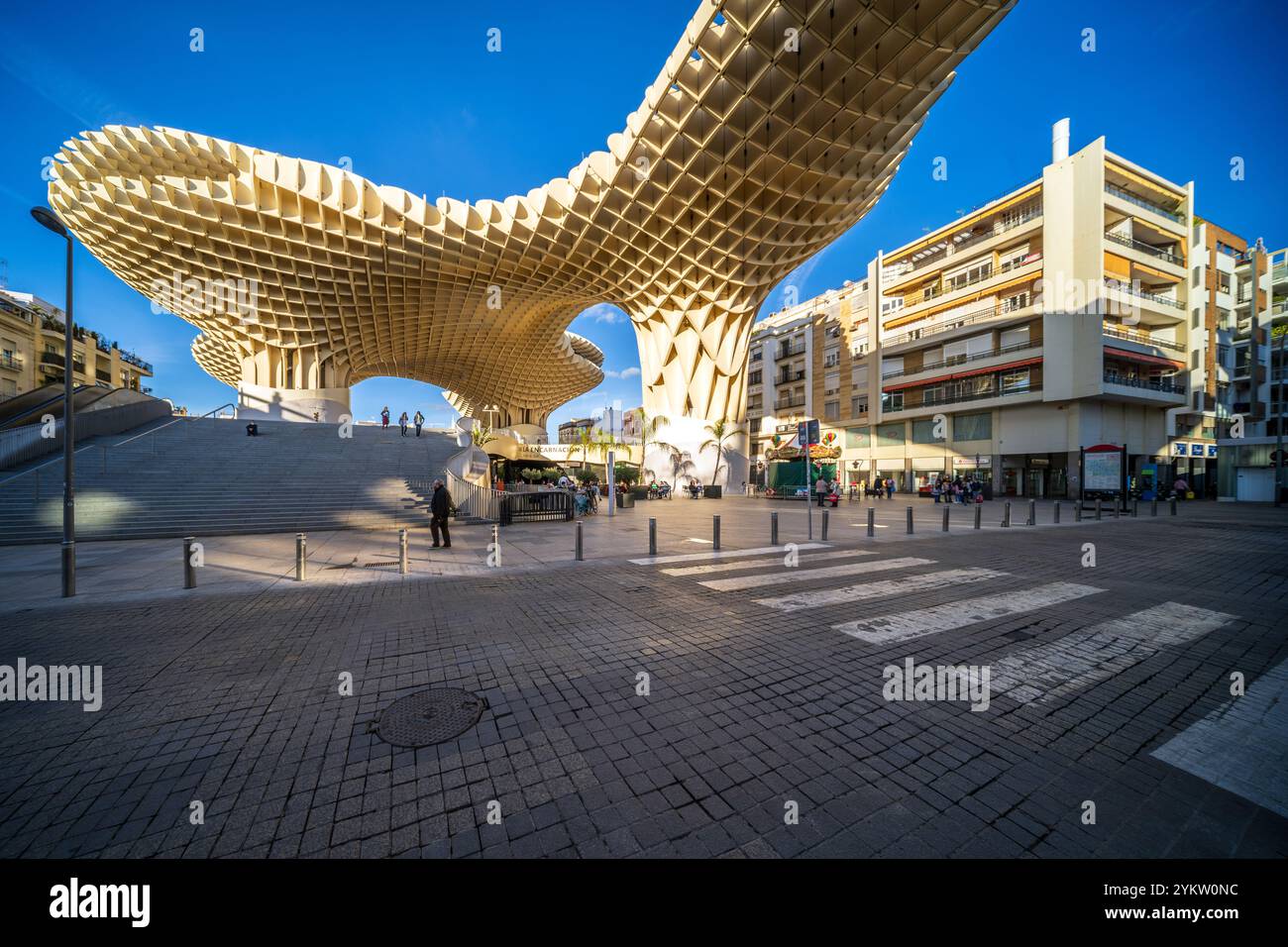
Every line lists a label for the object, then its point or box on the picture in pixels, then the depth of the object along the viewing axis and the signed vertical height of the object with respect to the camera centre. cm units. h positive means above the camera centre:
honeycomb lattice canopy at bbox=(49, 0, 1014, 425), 2309 +1756
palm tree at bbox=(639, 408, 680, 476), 3869 +349
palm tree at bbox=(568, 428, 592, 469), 4016 +275
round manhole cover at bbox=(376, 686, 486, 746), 324 -183
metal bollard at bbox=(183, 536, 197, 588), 719 -156
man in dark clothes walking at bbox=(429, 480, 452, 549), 1118 -91
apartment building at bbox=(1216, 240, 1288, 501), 3522 +1051
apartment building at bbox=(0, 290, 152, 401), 3769 +1138
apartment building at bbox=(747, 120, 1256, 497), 3041 +1038
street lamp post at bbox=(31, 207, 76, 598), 694 +23
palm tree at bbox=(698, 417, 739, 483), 3778 +307
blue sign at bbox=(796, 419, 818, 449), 1314 +113
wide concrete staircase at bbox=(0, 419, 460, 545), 1298 -51
